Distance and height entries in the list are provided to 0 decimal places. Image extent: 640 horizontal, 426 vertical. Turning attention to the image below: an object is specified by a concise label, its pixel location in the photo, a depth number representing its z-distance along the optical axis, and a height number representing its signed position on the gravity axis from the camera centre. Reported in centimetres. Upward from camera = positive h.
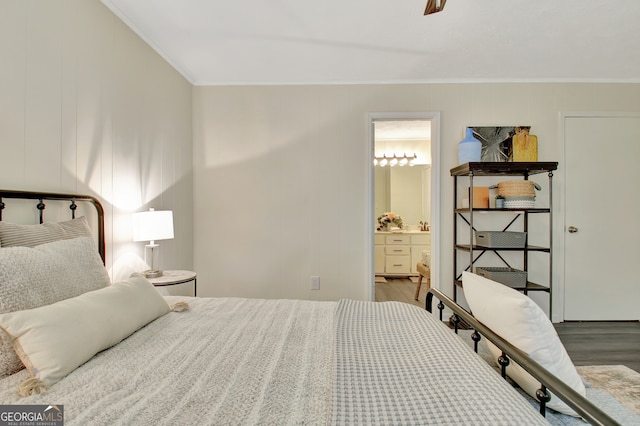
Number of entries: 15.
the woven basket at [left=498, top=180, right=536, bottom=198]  269 +22
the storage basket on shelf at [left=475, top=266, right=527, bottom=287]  266 -57
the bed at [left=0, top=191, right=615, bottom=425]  73 -49
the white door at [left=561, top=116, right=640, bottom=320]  299 -7
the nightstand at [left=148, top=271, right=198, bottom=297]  193 -46
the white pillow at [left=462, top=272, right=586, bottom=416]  96 -42
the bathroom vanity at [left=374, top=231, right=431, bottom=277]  518 -66
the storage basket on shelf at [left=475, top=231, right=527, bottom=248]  267 -24
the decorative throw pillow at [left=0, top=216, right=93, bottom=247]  119 -9
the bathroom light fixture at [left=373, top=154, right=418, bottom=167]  537 +94
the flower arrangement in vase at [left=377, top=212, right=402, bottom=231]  541 -18
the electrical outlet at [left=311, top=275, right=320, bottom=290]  308 -72
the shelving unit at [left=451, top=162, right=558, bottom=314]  265 +1
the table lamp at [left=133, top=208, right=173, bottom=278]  201 -11
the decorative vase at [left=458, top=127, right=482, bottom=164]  283 +61
